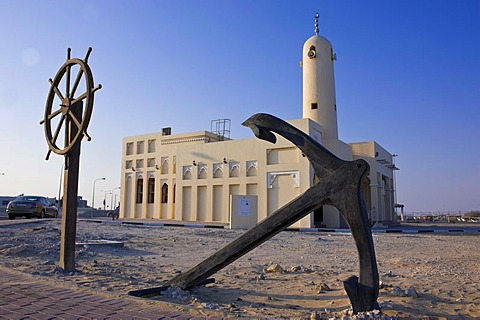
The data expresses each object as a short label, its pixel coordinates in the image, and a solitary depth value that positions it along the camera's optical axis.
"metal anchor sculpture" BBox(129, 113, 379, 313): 3.91
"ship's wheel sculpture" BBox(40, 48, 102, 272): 6.73
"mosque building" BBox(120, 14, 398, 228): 24.08
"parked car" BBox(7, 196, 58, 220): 20.53
